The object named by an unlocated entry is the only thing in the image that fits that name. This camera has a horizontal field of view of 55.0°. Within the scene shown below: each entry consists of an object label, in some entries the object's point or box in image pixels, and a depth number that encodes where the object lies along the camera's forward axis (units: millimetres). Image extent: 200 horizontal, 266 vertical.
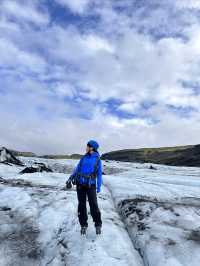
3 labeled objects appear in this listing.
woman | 5971
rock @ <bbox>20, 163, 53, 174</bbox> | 17438
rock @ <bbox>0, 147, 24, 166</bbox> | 25276
